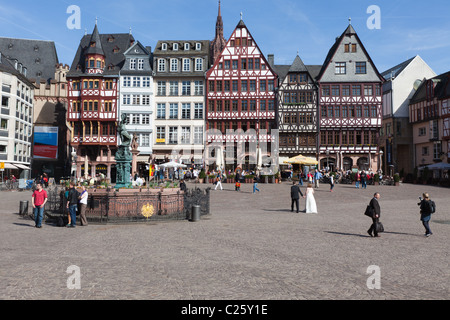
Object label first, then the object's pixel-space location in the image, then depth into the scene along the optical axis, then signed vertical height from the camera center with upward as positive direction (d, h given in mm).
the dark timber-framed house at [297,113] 48188 +7993
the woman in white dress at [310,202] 18547 -1167
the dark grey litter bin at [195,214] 15461 -1486
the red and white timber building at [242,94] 47938 +10216
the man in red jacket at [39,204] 13805 -1019
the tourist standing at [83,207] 14373 -1179
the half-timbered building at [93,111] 47219 +7793
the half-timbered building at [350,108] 47906 +8607
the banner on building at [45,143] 53812 +4471
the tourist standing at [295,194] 18719 -794
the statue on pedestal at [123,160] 18750 +763
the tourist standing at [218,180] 30061 -295
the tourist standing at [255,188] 27872 -785
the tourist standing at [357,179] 31798 -128
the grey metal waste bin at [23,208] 17241 -1455
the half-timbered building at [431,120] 46375 +7360
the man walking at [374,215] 11781 -1116
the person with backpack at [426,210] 11875 -970
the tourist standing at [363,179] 31656 -83
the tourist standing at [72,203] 14070 -997
